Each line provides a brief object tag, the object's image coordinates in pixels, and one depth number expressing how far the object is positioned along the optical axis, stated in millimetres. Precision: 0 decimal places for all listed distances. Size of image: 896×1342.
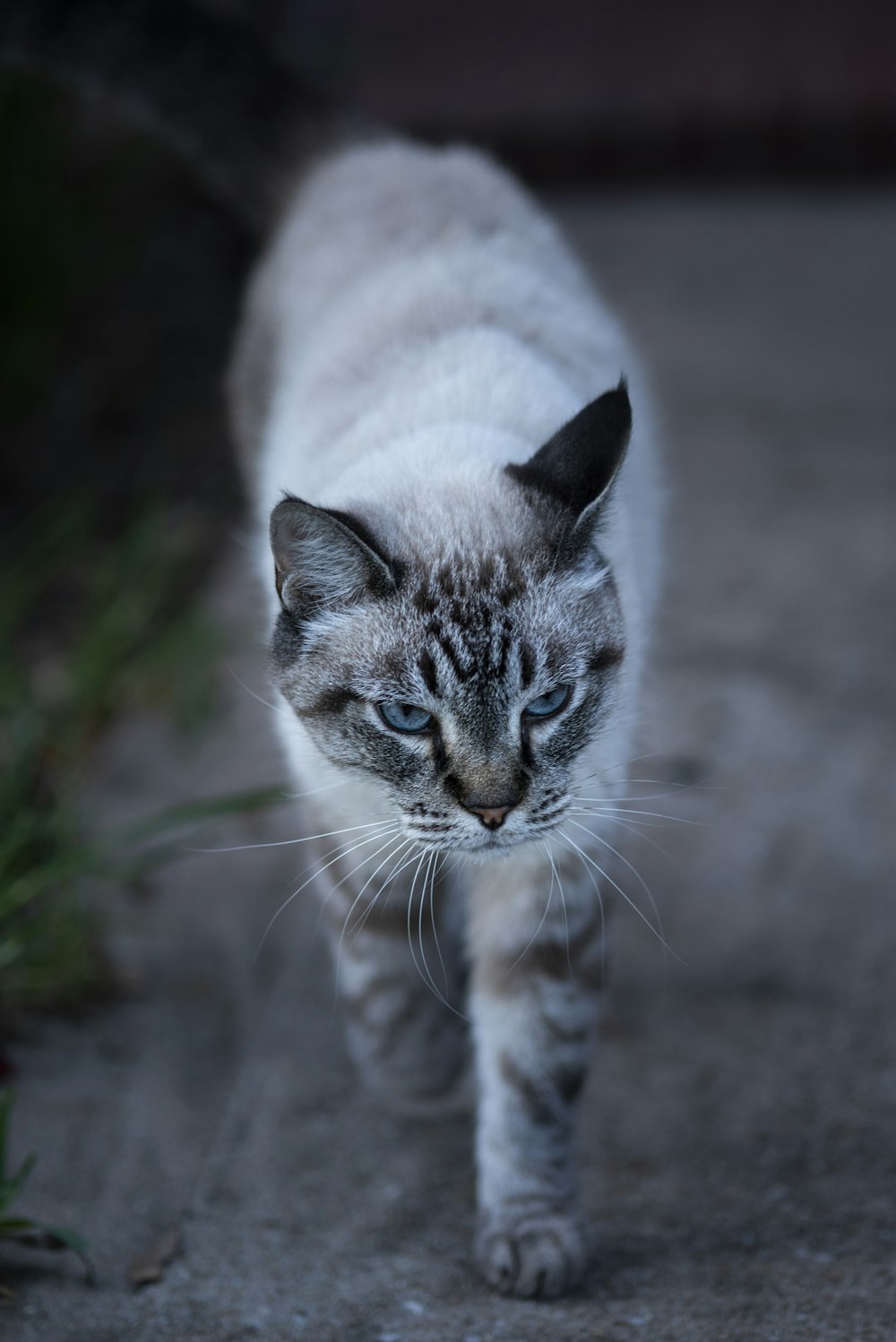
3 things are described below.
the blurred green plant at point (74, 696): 2789
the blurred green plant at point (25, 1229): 2057
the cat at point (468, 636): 1979
